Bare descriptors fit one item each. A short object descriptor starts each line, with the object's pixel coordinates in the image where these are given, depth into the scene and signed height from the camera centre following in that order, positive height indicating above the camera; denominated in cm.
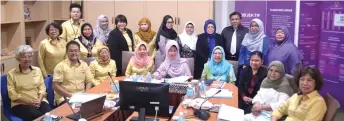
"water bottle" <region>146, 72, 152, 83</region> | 369 -41
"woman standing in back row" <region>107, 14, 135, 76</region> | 493 -3
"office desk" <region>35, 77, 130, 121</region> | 265 -58
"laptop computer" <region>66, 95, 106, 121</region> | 252 -51
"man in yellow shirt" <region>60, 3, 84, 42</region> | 498 +17
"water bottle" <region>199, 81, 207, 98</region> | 324 -47
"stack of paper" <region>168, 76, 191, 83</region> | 355 -42
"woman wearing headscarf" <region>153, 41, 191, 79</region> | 426 -32
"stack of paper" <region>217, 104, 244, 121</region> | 255 -56
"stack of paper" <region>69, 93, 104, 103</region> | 295 -50
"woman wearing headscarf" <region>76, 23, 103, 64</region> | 467 -6
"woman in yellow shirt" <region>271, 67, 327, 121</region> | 267 -47
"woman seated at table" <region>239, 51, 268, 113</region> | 372 -44
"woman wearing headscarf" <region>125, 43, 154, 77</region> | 435 -29
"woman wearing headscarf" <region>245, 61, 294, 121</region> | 328 -52
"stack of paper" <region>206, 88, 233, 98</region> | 326 -51
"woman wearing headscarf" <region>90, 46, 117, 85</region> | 414 -33
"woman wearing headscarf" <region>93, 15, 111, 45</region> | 498 +12
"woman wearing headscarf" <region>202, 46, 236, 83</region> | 416 -36
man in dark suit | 475 +2
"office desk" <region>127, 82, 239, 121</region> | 270 -54
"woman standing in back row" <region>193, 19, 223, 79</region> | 475 -5
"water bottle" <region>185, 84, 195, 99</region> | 314 -48
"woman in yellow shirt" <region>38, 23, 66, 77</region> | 440 -15
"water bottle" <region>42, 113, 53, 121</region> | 257 -57
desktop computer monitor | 250 -41
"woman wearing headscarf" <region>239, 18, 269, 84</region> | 453 -5
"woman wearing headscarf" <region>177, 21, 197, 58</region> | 480 -4
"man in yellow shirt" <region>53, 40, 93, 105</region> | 371 -39
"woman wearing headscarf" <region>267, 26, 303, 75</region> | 436 -17
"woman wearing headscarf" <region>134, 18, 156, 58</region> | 504 +3
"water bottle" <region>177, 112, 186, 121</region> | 253 -57
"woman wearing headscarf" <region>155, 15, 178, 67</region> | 490 +6
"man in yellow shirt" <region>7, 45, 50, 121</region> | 333 -48
